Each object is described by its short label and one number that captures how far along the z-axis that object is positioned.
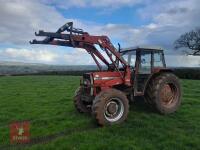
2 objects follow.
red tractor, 5.40
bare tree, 29.40
